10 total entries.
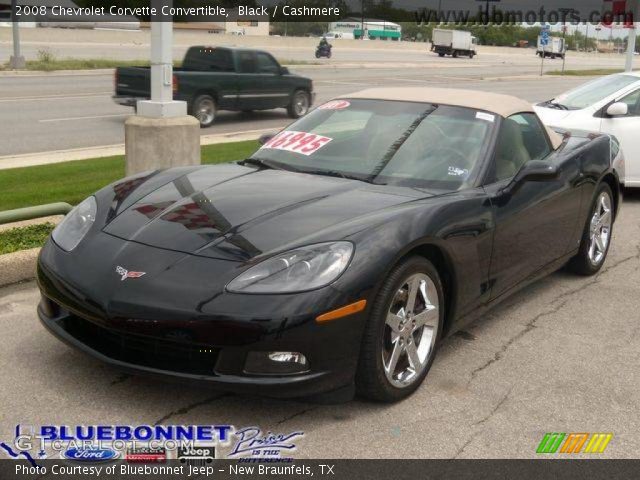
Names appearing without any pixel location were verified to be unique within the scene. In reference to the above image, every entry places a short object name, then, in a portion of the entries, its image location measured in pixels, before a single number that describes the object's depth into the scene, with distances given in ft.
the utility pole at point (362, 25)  293.88
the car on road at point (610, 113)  31.22
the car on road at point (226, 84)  55.36
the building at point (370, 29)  326.24
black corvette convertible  11.66
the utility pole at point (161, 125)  24.41
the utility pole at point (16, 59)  94.01
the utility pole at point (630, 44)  63.65
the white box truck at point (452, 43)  231.30
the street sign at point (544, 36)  129.70
